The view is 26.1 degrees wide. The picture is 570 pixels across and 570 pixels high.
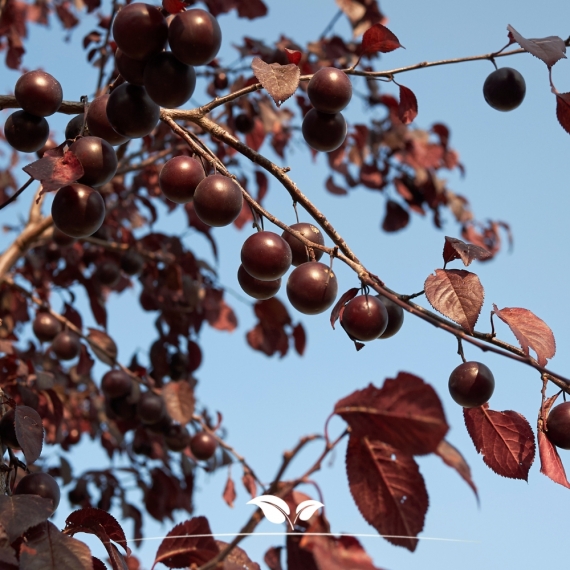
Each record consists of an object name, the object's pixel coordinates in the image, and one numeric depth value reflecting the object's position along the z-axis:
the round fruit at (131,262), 1.37
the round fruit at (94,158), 0.65
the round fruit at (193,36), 0.63
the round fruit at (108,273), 1.40
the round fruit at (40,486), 0.65
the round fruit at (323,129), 0.70
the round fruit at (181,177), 0.68
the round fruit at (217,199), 0.65
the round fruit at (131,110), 0.66
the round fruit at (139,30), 0.64
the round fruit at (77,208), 0.65
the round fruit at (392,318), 0.65
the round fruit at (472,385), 0.61
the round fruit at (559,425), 0.62
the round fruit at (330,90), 0.67
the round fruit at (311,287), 0.63
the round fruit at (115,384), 1.12
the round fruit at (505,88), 0.75
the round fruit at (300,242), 0.67
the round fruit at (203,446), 1.21
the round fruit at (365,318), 0.62
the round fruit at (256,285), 0.68
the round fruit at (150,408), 1.15
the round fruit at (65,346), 1.18
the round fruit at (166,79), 0.64
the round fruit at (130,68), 0.66
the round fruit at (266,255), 0.64
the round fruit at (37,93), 0.68
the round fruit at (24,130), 0.70
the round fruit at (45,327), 1.24
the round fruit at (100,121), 0.67
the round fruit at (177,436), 1.21
